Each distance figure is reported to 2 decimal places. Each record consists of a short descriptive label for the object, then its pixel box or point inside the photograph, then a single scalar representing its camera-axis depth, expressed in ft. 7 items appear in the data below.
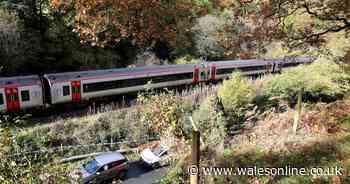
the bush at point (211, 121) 34.50
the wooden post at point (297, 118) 32.92
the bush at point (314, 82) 47.24
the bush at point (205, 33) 80.89
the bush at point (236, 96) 48.78
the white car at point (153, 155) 43.32
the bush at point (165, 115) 30.04
